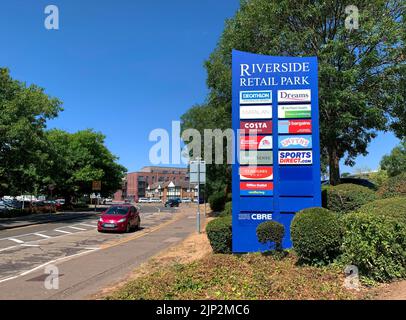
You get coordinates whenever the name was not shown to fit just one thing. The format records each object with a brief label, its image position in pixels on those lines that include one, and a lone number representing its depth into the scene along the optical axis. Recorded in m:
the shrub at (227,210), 19.34
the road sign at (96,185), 52.15
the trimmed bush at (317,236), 8.20
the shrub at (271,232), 10.09
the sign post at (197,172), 19.36
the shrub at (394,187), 12.23
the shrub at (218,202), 43.09
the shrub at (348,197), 12.07
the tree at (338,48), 15.80
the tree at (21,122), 26.98
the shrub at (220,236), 11.28
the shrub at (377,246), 7.16
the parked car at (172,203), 72.32
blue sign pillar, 11.23
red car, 21.53
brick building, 170.88
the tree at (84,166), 51.38
